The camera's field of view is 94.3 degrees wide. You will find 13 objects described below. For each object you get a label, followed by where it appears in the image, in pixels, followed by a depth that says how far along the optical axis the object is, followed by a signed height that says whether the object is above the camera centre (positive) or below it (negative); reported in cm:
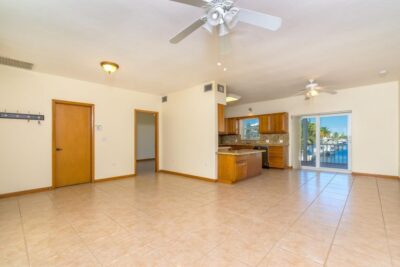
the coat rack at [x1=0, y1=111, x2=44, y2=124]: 393 +42
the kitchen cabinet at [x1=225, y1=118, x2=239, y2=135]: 838 +38
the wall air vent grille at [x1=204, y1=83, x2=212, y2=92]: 522 +134
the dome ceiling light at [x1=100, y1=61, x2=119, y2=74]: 373 +141
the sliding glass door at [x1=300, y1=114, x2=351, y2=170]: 635 -28
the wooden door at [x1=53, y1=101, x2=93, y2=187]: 469 -23
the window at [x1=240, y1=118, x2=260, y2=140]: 800 +24
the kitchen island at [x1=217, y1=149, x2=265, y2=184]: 492 -87
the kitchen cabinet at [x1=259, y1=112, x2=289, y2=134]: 697 +43
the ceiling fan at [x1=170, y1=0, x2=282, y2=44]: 179 +123
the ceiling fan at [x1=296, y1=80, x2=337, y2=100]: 491 +121
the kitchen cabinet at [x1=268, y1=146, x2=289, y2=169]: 695 -85
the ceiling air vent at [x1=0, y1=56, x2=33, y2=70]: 361 +146
